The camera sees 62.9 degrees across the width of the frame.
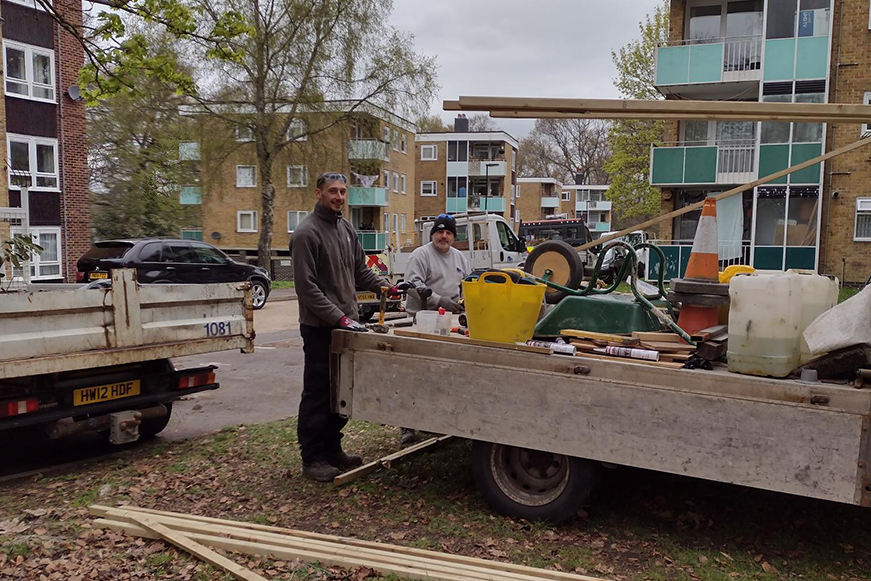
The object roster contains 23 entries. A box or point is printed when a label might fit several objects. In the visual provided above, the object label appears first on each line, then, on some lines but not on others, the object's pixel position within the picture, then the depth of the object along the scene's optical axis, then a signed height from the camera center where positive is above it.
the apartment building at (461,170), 61.59 +6.07
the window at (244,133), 27.64 +4.05
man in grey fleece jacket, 4.63 -0.43
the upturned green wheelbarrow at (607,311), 4.19 -0.42
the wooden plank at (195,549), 3.33 -1.56
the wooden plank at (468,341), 3.82 -0.58
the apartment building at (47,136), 22.97 +3.27
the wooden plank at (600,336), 3.94 -0.54
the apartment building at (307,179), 28.30 +2.92
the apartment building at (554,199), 79.00 +4.84
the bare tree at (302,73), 26.66 +6.34
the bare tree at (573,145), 58.91 +8.08
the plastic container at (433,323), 4.39 -0.52
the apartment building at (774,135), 22.53 +3.54
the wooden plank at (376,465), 4.70 -1.56
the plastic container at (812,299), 3.60 -0.28
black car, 15.10 -0.57
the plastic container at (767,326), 3.47 -0.41
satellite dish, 23.92 +4.80
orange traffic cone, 4.16 -0.14
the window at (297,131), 28.14 +4.26
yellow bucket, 4.04 -0.39
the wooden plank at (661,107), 3.64 +0.72
